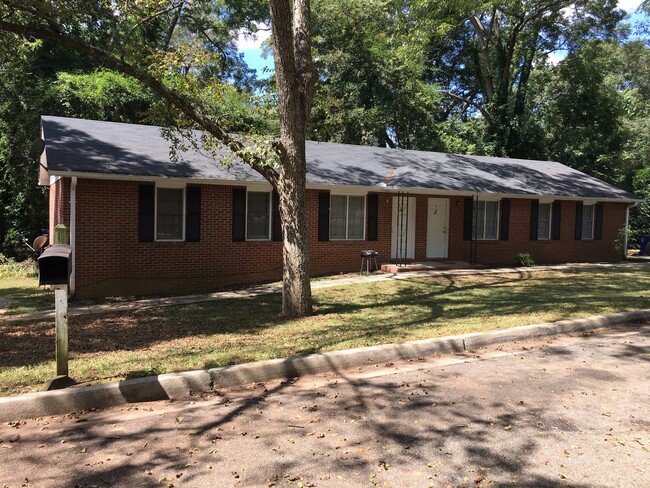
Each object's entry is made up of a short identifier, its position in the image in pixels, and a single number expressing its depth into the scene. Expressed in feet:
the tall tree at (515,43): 83.05
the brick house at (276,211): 38.96
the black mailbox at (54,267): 15.65
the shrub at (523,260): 56.80
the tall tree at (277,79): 26.86
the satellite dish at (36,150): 36.91
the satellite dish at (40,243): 48.44
